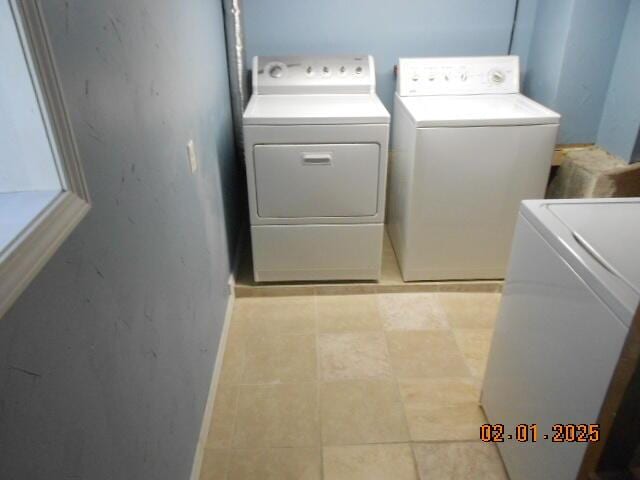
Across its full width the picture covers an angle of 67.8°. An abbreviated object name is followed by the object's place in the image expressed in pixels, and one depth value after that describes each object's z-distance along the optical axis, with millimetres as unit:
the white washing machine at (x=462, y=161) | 2092
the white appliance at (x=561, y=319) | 985
